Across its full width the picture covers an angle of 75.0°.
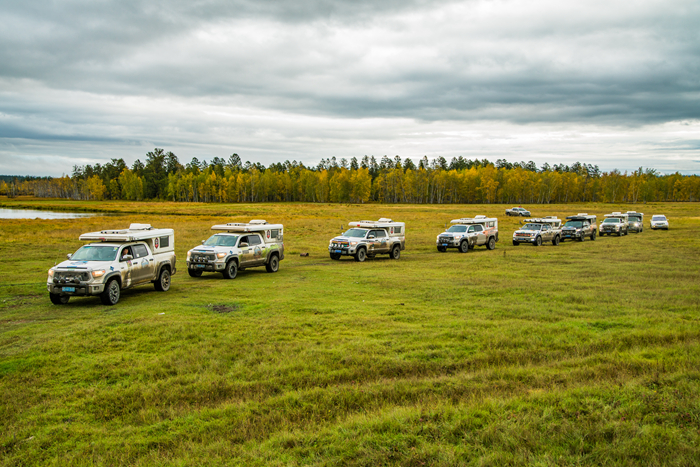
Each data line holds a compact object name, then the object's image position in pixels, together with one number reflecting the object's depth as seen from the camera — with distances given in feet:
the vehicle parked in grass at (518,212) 255.41
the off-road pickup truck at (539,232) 115.65
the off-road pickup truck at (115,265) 44.86
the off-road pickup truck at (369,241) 84.75
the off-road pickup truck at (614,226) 146.92
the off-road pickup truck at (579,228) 128.98
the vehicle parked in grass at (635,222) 160.56
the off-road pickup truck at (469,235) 102.01
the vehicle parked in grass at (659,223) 168.04
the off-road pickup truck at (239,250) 64.59
